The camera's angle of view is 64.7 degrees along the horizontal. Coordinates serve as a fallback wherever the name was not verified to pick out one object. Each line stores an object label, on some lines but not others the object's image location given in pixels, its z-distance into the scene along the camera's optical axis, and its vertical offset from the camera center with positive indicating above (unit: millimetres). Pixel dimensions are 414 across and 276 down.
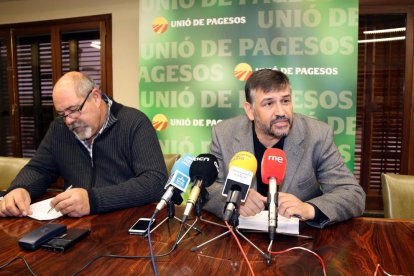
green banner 2891 +495
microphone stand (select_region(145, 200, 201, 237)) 1108 -335
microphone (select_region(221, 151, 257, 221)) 895 -195
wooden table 900 -430
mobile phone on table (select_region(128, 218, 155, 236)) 1151 -421
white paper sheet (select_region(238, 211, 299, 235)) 1146 -407
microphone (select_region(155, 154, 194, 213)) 953 -211
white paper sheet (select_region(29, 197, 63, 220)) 1336 -426
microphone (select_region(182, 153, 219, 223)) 967 -186
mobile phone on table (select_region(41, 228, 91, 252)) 1032 -421
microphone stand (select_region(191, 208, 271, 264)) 976 -414
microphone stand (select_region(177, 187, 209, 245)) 1039 -285
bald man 1638 -212
